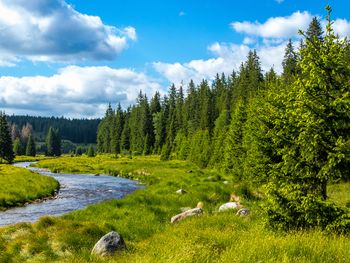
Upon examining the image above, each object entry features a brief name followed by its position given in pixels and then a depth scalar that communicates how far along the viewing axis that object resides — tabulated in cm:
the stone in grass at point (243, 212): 1969
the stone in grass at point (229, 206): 2239
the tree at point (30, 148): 15112
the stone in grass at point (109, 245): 1437
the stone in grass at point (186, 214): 2109
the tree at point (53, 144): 16812
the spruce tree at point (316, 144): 1217
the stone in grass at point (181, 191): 3185
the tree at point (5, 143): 9959
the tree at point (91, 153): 13162
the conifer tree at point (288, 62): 8342
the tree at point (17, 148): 14925
